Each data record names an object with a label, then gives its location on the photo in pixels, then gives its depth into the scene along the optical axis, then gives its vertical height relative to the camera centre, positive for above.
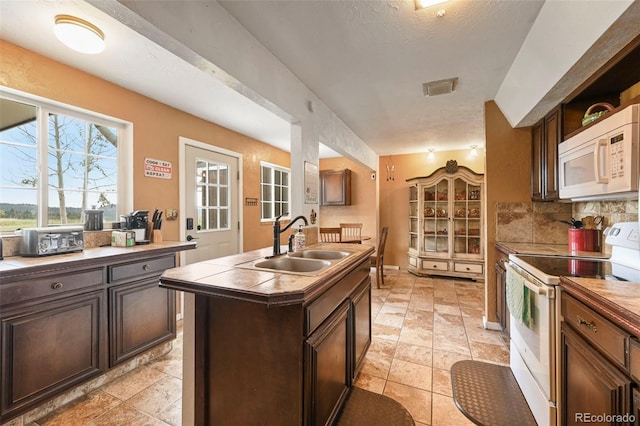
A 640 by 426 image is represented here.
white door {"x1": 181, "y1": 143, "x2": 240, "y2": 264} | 3.12 +0.16
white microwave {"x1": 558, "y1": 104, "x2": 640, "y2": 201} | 1.33 +0.32
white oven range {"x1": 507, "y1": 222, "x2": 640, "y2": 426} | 1.40 -0.52
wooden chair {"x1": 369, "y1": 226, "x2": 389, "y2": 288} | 4.07 -0.75
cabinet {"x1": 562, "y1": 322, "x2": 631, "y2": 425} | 0.93 -0.69
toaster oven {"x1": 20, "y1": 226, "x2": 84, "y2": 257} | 1.75 -0.18
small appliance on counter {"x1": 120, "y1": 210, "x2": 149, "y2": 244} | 2.37 -0.08
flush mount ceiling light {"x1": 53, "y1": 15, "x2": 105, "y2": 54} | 1.56 +1.10
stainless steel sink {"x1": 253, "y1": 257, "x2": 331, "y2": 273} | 1.66 -0.33
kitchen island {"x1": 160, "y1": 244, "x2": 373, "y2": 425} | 1.13 -0.61
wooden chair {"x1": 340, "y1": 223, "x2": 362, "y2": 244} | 5.25 -0.37
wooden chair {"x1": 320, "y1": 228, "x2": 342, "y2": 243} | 4.55 -0.46
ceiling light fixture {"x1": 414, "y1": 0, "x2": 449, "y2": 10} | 1.47 +1.20
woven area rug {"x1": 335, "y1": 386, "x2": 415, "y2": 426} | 1.54 -1.23
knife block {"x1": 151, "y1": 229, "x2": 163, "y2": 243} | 2.53 -0.21
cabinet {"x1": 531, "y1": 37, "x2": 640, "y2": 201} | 1.55 +0.83
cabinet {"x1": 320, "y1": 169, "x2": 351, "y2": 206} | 5.42 +0.55
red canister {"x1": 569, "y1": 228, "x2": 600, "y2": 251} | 2.16 -0.23
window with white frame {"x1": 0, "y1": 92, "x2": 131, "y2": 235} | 1.90 +0.42
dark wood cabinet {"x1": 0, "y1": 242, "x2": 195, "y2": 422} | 1.46 -0.69
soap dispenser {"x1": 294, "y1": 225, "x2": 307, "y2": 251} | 2.08 -0.23
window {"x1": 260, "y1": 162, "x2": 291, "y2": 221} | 4.45 +0.43
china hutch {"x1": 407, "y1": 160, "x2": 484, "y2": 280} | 4.54 -0.18
